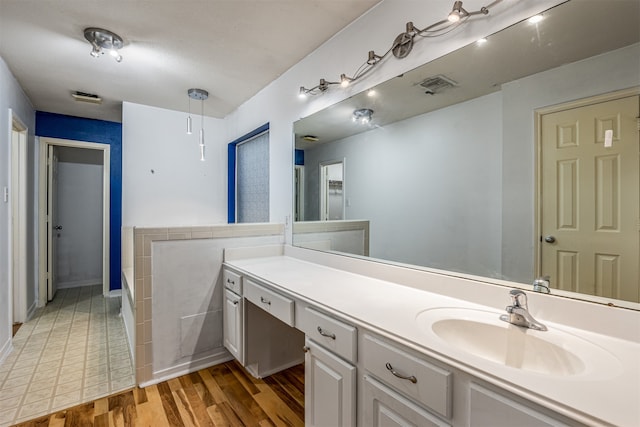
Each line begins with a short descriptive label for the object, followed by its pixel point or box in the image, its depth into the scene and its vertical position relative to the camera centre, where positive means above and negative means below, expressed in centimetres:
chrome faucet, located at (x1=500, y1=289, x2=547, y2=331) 107 -36
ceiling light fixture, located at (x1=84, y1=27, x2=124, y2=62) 202 +119
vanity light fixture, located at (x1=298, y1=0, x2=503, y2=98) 134 +89
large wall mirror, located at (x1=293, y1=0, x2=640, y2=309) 100 +24
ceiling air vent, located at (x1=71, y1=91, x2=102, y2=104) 316 +122
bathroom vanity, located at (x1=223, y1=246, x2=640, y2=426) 72 -42
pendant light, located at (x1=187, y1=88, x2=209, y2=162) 308 +123
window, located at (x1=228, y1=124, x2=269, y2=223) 328 +42
